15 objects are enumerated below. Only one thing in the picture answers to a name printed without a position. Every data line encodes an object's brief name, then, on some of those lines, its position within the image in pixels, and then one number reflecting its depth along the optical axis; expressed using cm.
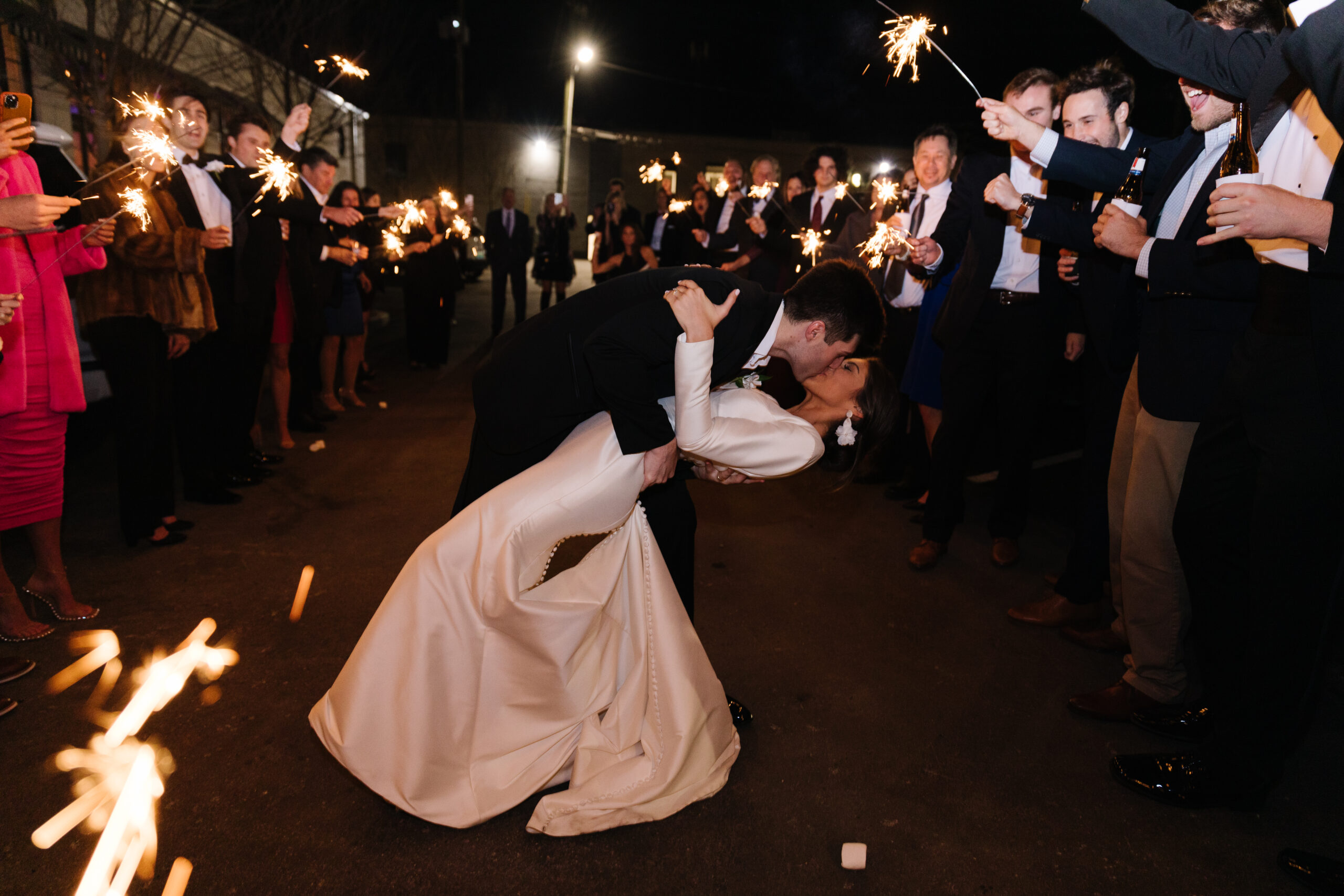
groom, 263
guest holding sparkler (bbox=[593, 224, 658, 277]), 1387
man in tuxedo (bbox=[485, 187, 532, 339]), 1255
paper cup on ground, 250
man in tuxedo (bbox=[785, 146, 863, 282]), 748
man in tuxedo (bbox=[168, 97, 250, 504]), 469
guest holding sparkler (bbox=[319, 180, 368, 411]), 761
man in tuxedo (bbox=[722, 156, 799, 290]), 829
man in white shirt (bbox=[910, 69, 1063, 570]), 464
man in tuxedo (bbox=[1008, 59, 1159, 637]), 378
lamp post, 2338
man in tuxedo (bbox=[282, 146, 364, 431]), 641
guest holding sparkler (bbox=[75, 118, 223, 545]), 413
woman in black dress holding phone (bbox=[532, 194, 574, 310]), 1457
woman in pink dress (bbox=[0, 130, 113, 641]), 329
